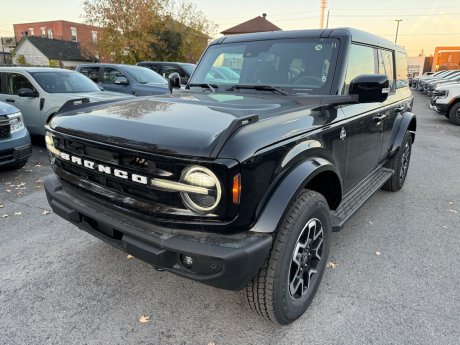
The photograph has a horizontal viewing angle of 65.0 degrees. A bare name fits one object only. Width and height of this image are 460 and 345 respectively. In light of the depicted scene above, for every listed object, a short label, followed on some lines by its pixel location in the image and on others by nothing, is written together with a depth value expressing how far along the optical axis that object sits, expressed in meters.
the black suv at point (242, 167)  1.88
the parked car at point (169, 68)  12.66
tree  24.95
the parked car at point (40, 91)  6.95
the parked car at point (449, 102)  11.55
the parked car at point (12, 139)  5.15
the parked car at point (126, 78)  9.56
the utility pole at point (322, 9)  32.43
